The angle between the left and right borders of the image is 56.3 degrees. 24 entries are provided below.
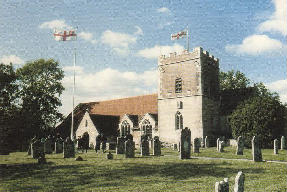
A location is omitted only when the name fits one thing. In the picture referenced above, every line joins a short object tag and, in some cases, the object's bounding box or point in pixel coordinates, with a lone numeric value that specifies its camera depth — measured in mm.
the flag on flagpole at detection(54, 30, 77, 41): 26875
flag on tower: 29530
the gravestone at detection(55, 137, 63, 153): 22195
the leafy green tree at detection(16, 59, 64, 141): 37406
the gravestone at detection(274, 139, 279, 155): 18516
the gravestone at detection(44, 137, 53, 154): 21786
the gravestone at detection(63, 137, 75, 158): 17875
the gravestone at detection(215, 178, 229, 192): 4605
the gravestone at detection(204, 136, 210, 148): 27462
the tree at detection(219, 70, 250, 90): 47875
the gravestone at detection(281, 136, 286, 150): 23203
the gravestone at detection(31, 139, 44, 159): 17331
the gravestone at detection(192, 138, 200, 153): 19953
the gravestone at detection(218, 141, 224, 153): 20359
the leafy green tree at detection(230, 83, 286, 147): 25750
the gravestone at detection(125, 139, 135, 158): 16966
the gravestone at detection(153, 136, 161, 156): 18609
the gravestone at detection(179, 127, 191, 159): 15898
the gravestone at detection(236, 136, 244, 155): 17703
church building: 30359
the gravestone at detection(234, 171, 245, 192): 4914
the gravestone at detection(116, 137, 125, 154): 19689
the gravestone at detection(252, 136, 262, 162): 14156
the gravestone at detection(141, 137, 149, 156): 18156
